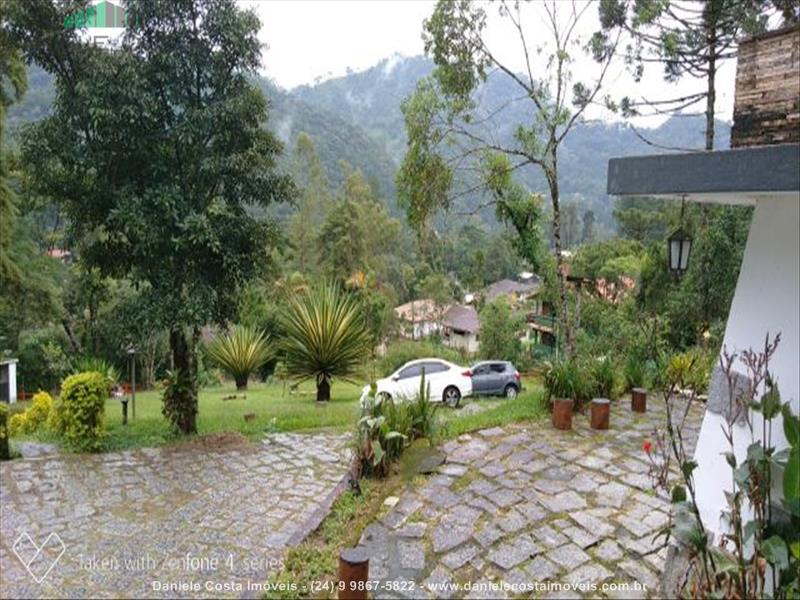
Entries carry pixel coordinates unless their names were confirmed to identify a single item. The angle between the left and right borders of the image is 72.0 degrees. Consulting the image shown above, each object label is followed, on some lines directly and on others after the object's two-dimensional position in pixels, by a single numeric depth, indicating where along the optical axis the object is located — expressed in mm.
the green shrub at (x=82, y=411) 5543
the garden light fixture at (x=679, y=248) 6164
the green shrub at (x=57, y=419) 5707
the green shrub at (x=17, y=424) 7230
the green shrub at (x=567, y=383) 6017
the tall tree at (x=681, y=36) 7535
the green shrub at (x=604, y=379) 6383
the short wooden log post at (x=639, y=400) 6199
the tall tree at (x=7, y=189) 8377
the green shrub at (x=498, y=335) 17250
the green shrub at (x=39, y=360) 16719
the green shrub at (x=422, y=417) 5129
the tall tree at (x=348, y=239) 24062
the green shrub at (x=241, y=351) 13016
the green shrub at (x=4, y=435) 5316
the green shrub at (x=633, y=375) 6902
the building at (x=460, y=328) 28047
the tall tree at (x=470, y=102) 6914
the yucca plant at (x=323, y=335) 9117
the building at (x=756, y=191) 2215
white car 10705
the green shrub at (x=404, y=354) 14855
